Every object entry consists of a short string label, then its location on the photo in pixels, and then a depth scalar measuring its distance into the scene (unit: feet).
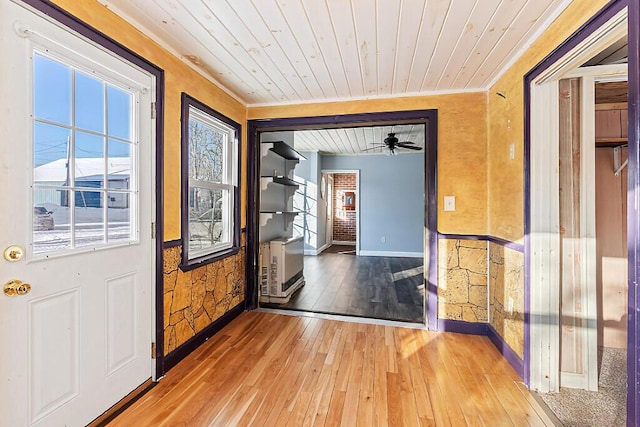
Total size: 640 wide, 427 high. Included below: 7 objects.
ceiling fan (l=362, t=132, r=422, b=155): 16.79
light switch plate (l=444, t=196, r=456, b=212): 9.51
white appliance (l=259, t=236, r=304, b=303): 12.16
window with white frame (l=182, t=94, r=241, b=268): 7.79
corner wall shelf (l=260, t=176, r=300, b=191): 12.28
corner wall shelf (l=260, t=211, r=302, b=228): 12.19
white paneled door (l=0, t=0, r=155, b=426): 4.14
